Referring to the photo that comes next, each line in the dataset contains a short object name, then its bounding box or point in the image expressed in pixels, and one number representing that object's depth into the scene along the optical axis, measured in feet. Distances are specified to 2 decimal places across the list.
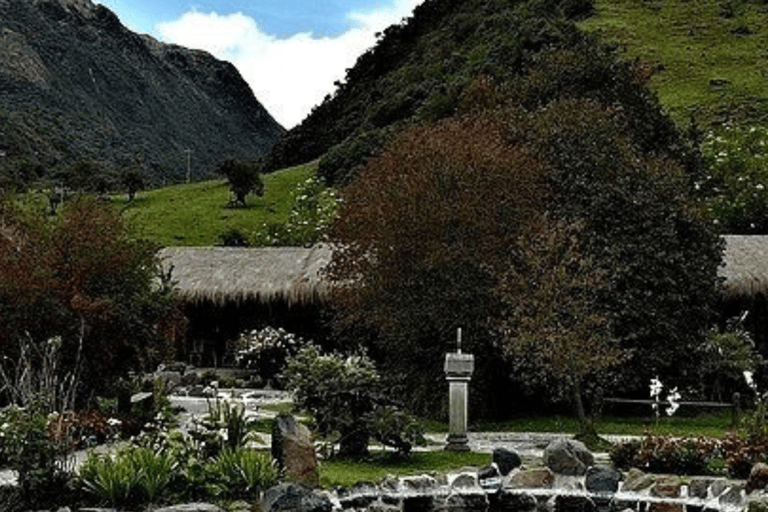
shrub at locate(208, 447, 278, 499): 47.09
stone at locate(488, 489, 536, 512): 51.37
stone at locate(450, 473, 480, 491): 51.70
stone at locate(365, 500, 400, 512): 47.88
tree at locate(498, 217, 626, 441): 63.98
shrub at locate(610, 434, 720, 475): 55.01
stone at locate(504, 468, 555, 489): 52.01
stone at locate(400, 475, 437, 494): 50.62
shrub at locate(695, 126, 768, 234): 147.95
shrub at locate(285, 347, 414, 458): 58.70
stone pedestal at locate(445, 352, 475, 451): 62.90
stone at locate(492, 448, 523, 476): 52.95
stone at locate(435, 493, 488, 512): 51.21
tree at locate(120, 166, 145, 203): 216.13
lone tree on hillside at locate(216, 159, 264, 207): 201.77
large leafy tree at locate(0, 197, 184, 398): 66.08
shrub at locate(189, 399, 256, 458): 50.31
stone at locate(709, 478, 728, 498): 48.85
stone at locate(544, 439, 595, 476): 52.85
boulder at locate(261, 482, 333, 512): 44.62
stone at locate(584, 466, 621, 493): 51.01
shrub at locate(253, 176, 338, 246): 157.38
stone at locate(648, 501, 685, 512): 48.65
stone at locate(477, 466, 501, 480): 52.21
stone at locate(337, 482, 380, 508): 48.03
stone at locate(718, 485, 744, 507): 47.37
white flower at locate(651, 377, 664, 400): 69.19
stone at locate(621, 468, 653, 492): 50.37
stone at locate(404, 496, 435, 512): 50.06
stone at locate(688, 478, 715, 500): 49.08
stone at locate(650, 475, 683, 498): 49.39
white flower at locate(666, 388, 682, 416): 69.59
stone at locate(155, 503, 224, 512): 42.83
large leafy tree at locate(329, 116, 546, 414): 77.25
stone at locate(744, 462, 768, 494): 47.96
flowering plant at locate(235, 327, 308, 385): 98.27
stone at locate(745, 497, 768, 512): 43.37
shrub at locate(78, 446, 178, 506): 45.27
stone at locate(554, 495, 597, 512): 50.93
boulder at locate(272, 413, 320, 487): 49.19
